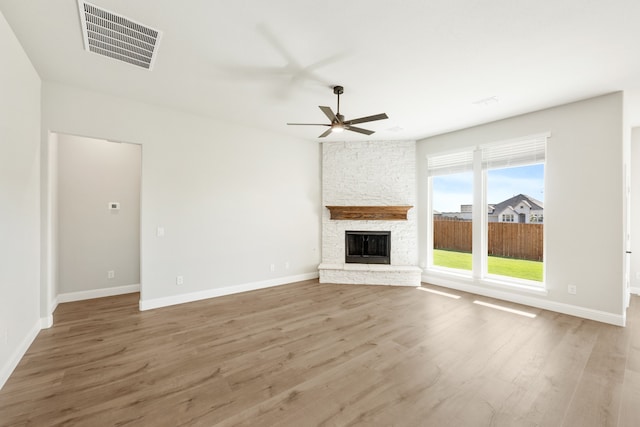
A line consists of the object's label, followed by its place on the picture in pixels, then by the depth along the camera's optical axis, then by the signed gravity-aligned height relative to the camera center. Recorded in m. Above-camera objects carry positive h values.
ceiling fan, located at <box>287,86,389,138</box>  3.03 +1.14
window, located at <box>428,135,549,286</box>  4.20 +0.09
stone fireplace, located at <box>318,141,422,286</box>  5.57 +0.23
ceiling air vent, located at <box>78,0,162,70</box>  2.10 +1.58
